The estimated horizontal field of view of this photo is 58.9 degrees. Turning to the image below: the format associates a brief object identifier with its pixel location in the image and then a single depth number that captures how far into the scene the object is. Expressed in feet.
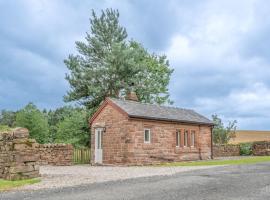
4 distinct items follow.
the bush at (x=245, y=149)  86.02
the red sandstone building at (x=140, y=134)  54.37
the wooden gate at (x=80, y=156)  63.54
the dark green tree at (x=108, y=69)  84.47
